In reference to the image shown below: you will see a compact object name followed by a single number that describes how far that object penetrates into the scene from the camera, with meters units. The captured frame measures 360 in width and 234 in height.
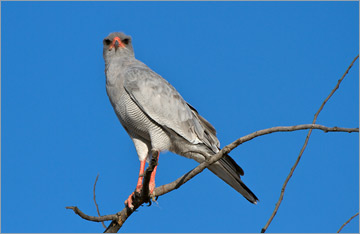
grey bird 13.31
